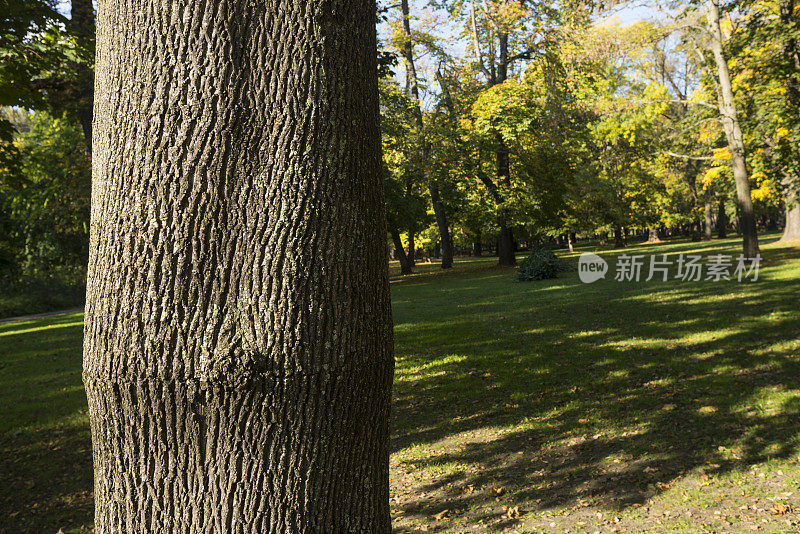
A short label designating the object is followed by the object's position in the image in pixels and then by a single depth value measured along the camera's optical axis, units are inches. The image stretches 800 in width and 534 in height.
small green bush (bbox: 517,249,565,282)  882.1
